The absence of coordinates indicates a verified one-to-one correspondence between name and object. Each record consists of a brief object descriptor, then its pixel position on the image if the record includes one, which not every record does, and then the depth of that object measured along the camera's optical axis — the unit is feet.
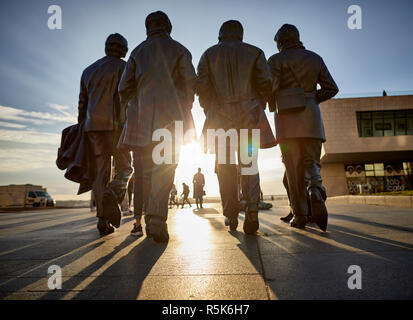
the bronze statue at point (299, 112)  10.28
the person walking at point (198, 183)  41.33
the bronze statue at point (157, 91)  8.53
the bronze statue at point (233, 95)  9.74
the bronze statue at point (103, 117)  10.60
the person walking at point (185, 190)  57.48
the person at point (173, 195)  55.28
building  113.70
